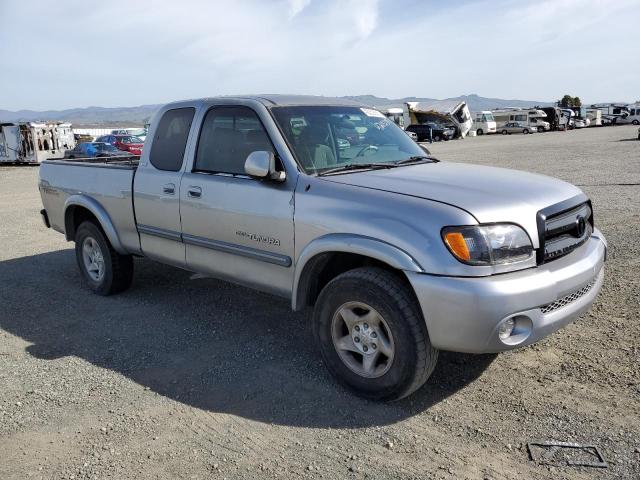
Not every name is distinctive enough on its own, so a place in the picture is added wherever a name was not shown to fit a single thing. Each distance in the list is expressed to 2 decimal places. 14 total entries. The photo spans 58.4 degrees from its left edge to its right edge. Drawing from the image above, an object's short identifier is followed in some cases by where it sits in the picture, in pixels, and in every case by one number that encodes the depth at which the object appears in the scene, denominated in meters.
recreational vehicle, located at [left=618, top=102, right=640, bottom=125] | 59.31
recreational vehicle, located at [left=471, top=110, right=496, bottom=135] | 57.59
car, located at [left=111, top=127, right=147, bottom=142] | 29.92
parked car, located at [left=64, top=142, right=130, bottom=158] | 26.97
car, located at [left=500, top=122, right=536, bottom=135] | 55.12
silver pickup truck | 3.18
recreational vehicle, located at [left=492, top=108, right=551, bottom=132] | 56.75
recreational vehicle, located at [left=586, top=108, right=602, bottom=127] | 65.81
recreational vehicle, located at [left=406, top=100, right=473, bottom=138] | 54.16
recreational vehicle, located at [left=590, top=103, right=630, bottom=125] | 62.31
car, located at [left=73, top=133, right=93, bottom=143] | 40.56
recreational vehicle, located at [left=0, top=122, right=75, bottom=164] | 30.03
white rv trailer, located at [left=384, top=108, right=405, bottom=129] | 58.96
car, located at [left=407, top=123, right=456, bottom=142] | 48.91
